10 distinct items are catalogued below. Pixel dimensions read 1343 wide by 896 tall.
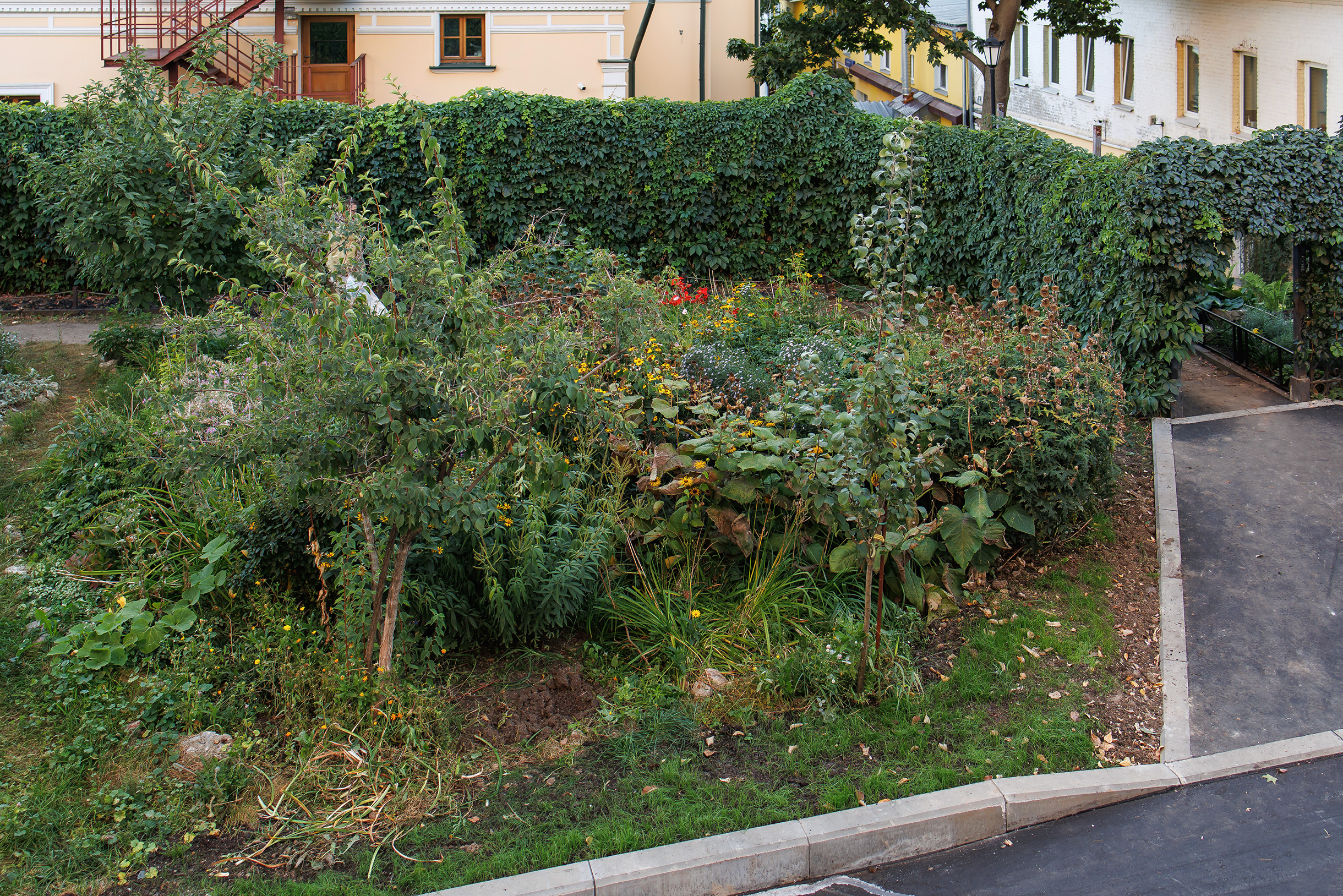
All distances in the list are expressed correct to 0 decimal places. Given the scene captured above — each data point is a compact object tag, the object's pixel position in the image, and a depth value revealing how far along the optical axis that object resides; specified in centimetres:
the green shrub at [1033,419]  671
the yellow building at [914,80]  2898
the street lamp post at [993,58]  1764
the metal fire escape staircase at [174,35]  1827
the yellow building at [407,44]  1919
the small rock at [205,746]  484
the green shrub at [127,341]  981
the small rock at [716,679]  553
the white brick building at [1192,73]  1548
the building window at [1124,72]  2128
